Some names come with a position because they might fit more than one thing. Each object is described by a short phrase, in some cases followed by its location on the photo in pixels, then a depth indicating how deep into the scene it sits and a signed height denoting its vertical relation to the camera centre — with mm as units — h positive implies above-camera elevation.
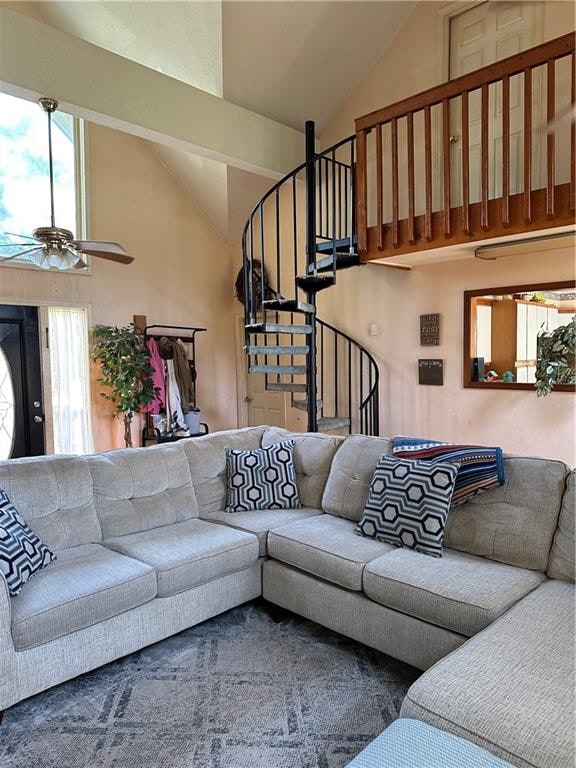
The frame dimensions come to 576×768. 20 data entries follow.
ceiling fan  3055 +737
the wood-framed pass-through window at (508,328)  4387 +288
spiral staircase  4586 +583
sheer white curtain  5375 -129
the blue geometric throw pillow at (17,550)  2059 -761
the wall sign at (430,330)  4895 +296
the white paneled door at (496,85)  4238 +2280
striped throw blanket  2395 -492
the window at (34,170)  5117 +2010
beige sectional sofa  1467 -890
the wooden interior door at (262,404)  6453 -513
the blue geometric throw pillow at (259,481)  3111 -707
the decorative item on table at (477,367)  4723 -57
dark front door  5055 -159
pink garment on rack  5716 -127
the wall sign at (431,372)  4891 -100
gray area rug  1808 -1339
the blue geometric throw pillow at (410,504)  2391 -678
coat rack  5863 +344
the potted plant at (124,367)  5375 -11
